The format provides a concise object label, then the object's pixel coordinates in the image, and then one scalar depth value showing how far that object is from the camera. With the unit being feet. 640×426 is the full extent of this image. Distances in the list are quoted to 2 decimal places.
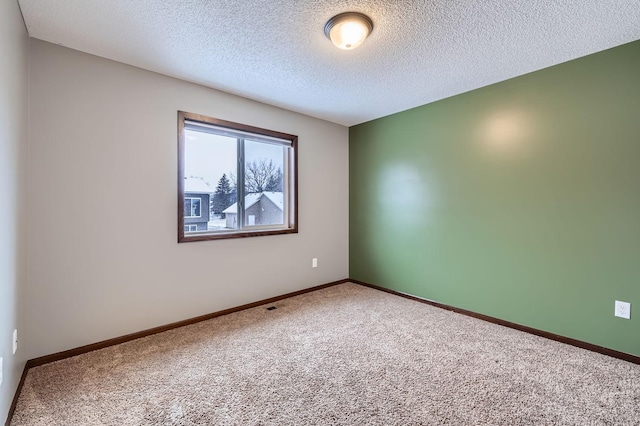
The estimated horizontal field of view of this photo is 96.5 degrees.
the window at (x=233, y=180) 9.23
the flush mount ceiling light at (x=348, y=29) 5.82
